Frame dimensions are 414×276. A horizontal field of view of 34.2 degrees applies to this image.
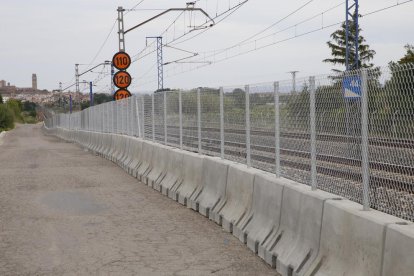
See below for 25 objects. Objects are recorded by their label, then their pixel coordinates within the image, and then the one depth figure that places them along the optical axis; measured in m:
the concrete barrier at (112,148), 23.34
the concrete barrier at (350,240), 5.05
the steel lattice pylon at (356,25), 31.22
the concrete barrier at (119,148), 21.23
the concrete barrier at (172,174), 12.69
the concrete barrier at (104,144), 25.23
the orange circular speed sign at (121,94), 26.34
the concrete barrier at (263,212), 7.45
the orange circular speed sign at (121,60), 26.67
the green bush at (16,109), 181.27
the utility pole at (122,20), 26.40
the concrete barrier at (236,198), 8.62
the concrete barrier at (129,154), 18.83
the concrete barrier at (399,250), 4.55
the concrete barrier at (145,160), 15.93
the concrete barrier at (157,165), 14.16
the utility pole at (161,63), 50.42
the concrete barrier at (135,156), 17.50
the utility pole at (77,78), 76.12
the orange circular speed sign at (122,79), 26.26
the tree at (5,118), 111.69
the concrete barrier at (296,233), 6.25
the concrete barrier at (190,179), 11.24
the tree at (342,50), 66.07
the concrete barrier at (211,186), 9.88
